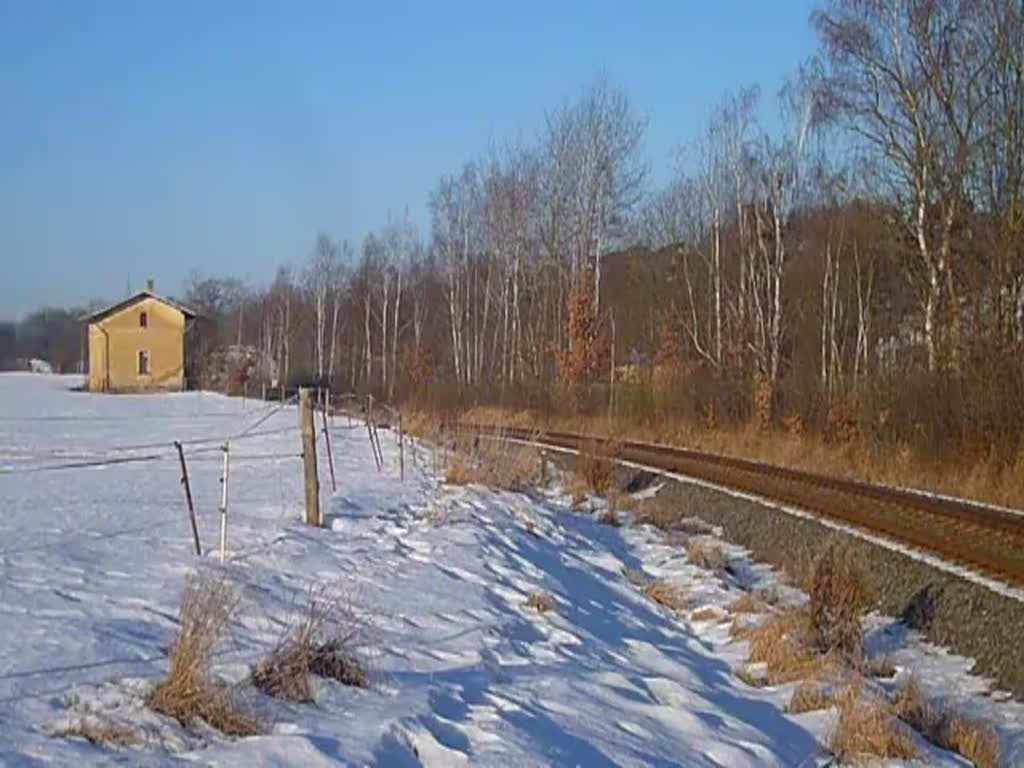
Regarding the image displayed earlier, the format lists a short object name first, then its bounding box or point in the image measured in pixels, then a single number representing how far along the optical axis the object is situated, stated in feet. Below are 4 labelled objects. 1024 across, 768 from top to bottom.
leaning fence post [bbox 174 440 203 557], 36.99
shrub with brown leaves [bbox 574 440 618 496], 88.28
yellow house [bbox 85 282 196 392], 266.77
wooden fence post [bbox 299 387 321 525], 46.09
